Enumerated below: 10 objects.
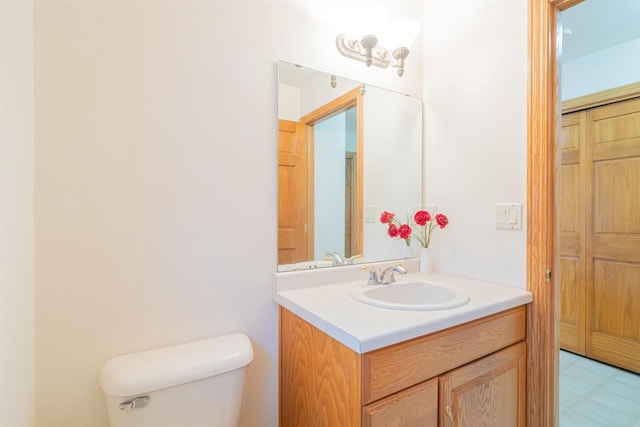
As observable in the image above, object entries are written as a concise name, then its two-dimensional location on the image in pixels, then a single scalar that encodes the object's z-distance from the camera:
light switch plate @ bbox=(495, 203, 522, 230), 1.25
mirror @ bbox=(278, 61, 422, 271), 1.28
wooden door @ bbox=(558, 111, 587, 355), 2.29
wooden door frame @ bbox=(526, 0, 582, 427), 1.18
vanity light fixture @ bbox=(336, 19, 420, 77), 1.38
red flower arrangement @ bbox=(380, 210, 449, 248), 1.47
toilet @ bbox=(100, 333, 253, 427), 0.85
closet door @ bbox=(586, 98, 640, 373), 2.06
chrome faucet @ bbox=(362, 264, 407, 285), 1.30
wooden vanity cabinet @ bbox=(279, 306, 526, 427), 0.83
